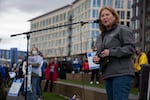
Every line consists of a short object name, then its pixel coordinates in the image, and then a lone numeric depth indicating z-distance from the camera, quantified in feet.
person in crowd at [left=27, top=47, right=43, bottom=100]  29.83
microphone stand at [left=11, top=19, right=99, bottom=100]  24.07
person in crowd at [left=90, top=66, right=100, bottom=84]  46.34
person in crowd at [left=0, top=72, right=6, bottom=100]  24.96
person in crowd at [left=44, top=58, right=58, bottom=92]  46.91
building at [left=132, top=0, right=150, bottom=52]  213.92
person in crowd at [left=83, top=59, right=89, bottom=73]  55.83
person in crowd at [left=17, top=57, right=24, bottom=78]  39.84
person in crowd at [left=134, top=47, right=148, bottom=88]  34.23
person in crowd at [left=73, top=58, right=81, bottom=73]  76.70
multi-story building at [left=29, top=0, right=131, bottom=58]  310.31
